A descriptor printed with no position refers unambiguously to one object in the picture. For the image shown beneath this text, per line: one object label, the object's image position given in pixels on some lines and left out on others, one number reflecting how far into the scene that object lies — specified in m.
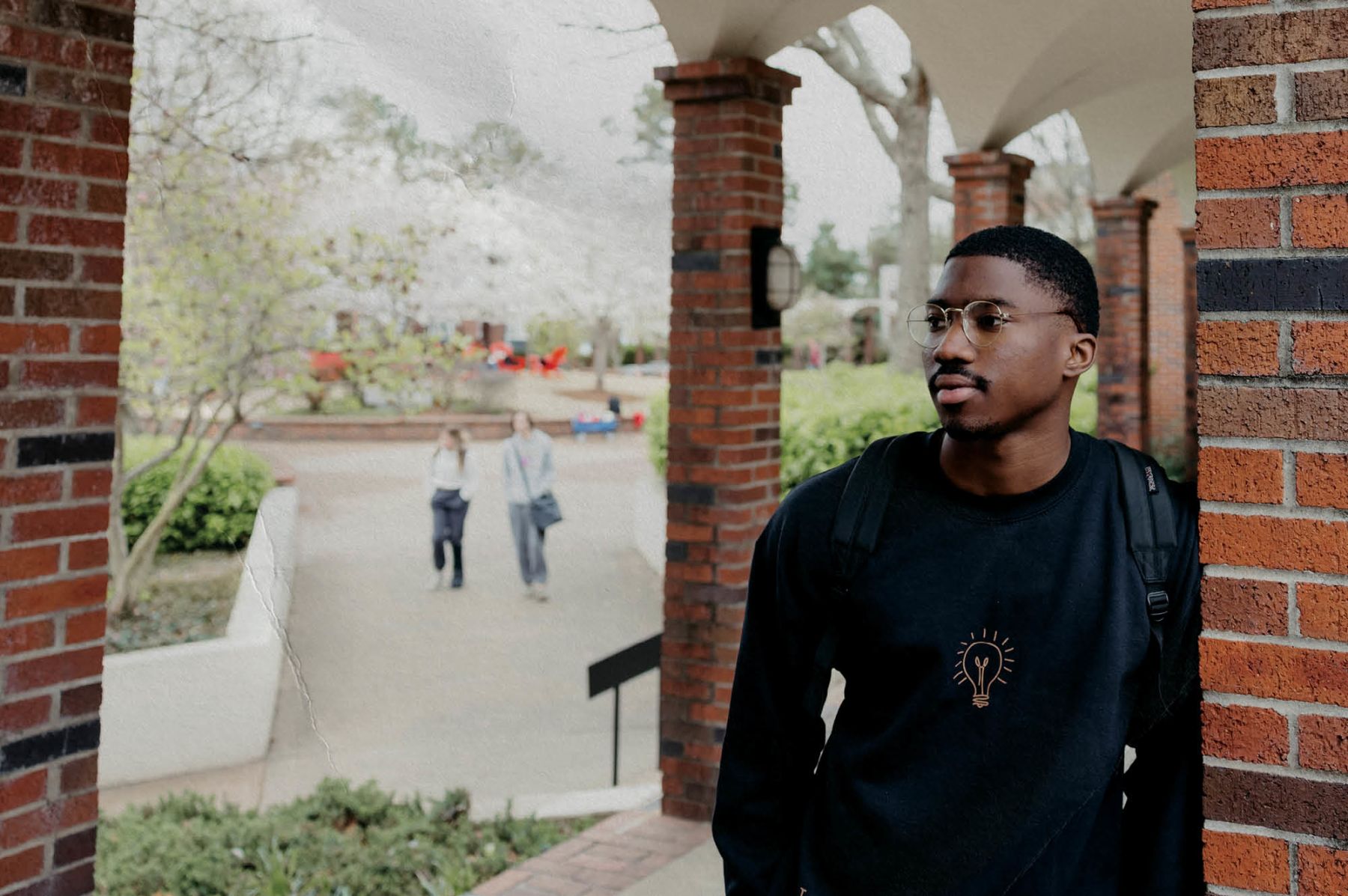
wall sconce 4.64
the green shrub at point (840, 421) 9.17
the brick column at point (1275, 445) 1.32
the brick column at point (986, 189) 7.21
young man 1.52
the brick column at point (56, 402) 2.70
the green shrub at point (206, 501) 9.15
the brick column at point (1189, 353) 13.22
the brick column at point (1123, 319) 10.55
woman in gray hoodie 8.98
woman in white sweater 8.91
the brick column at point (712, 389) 4.63
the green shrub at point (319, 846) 4.26
